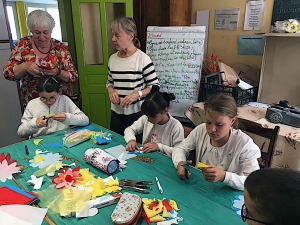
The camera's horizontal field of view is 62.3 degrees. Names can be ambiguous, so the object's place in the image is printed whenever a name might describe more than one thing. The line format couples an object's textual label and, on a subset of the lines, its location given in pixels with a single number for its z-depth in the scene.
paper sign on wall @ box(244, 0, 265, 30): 2.43
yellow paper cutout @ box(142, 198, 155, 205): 0.98
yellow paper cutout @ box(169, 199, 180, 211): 0.95
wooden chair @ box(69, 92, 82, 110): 2.08
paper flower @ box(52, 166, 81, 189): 1.12
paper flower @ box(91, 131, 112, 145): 1.54
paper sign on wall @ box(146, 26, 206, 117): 2.69
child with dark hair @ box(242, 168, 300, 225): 0.51
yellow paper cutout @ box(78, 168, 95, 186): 1.13
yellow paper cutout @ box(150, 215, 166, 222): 0.89
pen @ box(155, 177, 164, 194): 1.06
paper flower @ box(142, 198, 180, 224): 0.90
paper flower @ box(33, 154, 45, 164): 1.32
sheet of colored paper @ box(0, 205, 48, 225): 0.91
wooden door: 3.09
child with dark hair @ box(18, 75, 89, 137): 1.71
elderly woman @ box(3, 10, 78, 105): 1.82
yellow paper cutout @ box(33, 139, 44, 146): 1.54
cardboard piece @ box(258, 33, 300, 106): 2.13
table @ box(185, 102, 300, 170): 1.62
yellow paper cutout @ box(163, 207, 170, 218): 0.91
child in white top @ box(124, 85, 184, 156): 1.47
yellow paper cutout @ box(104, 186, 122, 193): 1.07
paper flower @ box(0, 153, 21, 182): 1.20
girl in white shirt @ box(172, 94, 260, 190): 1.19
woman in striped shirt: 1.89
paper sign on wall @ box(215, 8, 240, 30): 2.64
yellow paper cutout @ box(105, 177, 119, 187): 1.11
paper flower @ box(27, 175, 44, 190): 1.11
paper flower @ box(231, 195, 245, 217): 0.94
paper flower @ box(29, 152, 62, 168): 1.30
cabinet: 3.01
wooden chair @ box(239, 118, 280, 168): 1.21
